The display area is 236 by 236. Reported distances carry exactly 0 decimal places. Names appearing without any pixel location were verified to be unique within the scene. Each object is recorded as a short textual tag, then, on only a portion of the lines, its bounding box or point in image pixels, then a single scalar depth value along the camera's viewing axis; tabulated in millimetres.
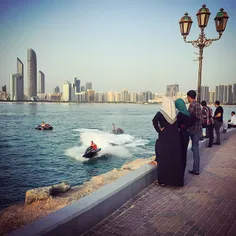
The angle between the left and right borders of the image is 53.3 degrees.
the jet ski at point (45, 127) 46775
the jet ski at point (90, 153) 22438
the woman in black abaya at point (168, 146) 4470
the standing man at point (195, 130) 5625
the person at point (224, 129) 12102
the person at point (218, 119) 9407
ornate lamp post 8633
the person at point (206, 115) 8773
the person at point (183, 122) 4703
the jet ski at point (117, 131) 42412
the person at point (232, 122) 16564
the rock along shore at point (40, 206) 8164
